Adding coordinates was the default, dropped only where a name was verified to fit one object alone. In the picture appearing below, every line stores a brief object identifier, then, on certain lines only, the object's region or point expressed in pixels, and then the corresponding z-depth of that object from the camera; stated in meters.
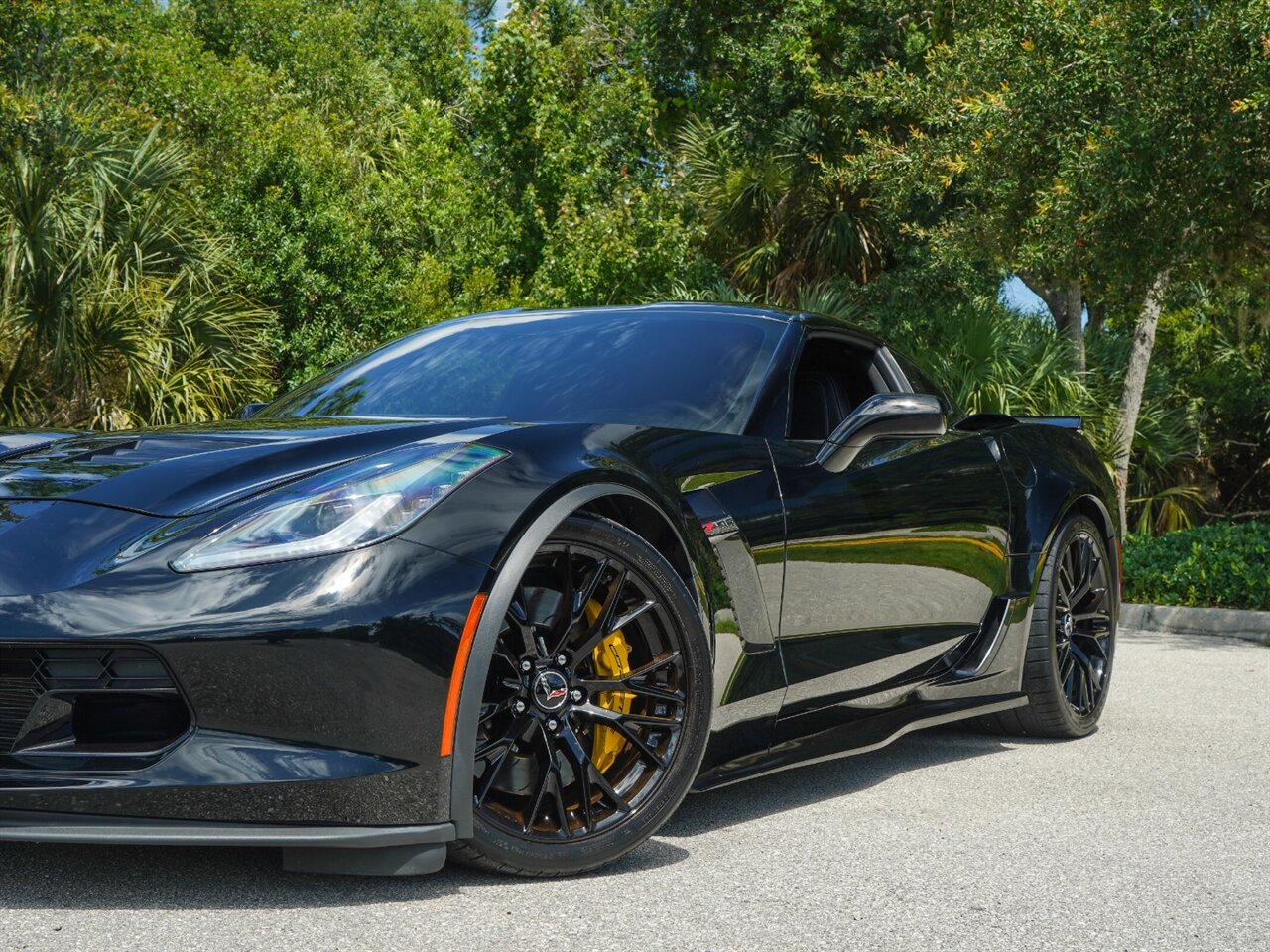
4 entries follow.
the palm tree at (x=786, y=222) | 18.50
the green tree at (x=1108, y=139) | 9.90
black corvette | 2.72
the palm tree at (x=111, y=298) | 12.15
